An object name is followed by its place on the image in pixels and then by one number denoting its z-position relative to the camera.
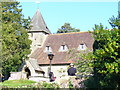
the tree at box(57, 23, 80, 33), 60.28
